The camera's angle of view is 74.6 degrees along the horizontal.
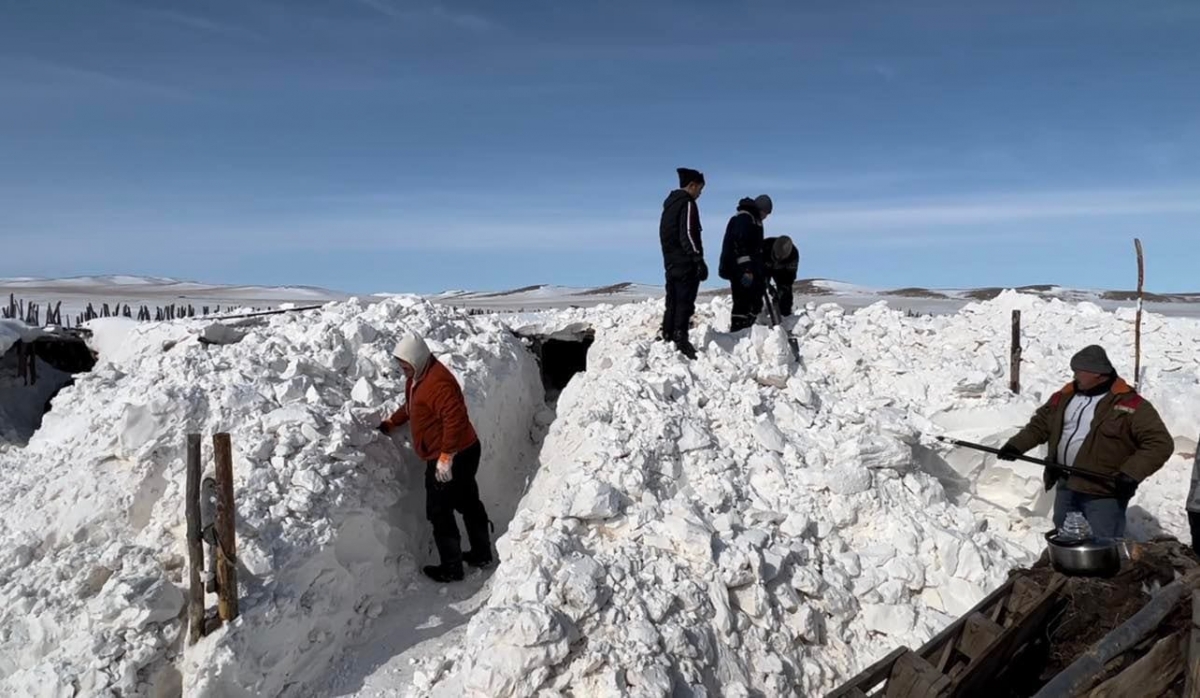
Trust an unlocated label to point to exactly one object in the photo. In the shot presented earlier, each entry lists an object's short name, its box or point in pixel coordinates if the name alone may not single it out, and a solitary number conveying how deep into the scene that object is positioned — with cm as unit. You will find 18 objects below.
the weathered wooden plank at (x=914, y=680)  398
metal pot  438
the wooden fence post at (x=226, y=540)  451
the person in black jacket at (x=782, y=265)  905
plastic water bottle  444
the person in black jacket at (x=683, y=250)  734
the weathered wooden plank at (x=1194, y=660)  306
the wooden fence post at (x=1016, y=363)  746
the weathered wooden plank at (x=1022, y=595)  471
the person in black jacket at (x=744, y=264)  830
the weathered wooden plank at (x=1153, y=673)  327
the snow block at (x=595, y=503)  539
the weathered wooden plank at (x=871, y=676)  393
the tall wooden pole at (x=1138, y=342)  772
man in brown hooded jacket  466
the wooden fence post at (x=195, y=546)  448
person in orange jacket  563
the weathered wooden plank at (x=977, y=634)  435
